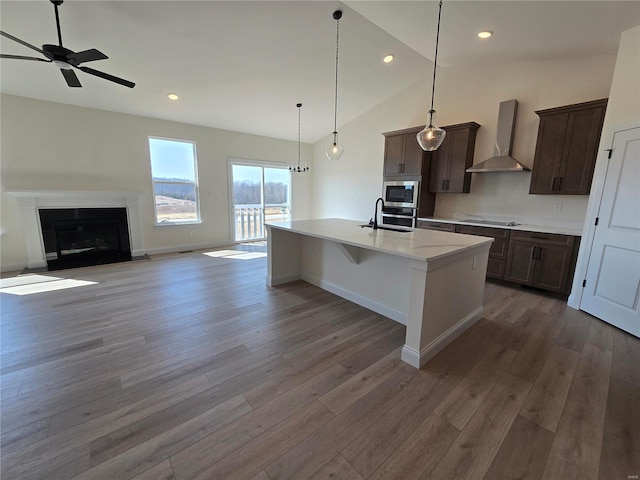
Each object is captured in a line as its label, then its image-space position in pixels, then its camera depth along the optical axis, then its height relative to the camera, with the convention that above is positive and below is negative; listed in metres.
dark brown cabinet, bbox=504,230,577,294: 3.29 -0.74
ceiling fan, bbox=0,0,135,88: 2.28 +1.17
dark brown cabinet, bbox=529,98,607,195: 3.19 +0.67
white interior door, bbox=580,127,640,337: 2.55 -0.40
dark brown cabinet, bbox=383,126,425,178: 4.71 +0.81
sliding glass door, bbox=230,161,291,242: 6.38 -0.01
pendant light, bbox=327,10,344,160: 3.16 +0.63
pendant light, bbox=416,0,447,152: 2.59 +0.60
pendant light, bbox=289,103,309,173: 5.43 +0.58
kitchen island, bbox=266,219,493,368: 2.05 -0.74
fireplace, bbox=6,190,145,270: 4.07 -0.19
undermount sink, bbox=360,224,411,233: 3.01 -0.34
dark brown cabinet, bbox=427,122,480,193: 4.30 +0.67
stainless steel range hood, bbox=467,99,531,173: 3.86 +0.83
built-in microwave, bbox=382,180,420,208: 4.74 +0.11
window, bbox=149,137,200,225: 5.27 +0.28
